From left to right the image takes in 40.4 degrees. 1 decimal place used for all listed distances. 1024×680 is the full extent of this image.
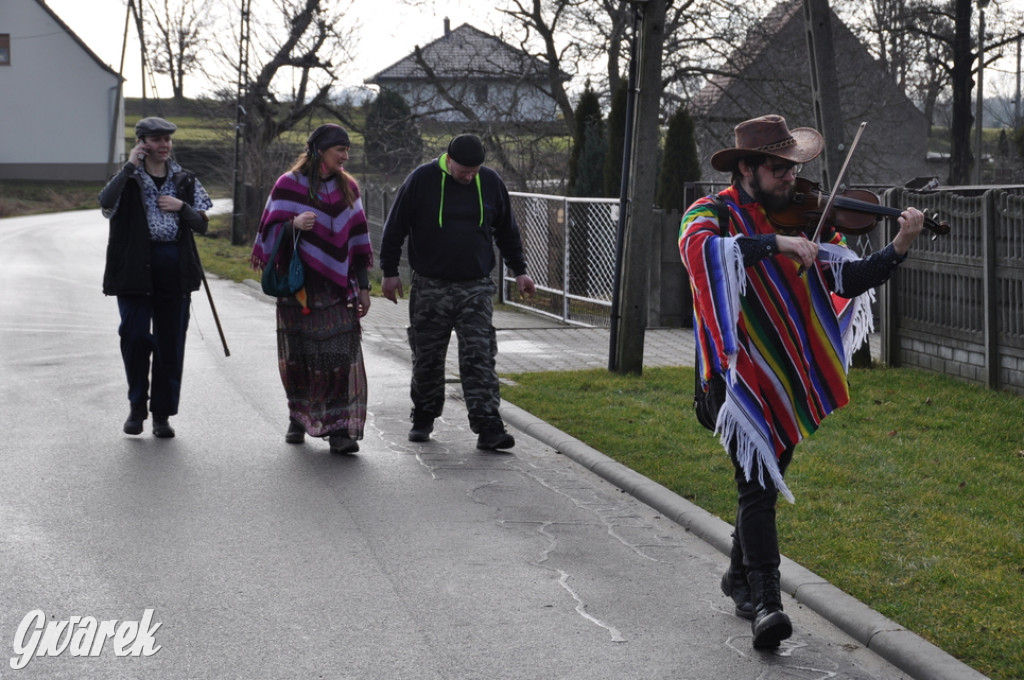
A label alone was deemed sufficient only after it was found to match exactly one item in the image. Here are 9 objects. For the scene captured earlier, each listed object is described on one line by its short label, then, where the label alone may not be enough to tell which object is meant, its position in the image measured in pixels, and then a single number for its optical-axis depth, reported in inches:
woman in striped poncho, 321.7
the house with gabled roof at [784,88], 1064.8
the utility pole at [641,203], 439.8
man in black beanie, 327.6
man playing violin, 188.7
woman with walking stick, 324.2
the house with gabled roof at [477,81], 1122.0
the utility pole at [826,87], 466.6
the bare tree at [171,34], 2082.9
